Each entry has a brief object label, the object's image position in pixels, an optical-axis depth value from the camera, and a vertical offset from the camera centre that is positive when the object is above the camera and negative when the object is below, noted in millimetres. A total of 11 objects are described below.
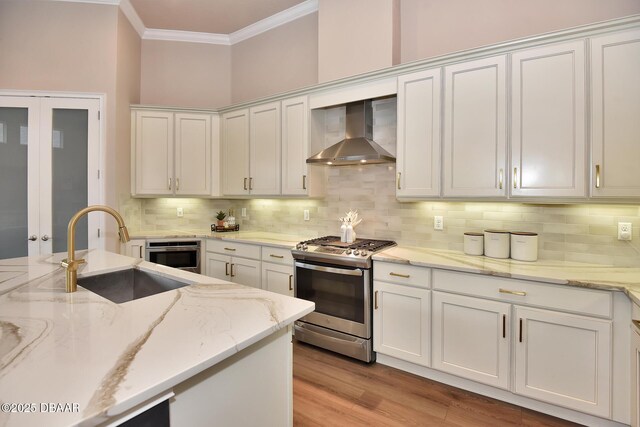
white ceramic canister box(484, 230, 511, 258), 2473 -239
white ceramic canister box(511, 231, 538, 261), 2363 -247
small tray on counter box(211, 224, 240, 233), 4125 -222
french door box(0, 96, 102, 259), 3375 +412
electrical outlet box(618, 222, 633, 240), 2186 -120
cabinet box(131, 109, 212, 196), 3910 +701
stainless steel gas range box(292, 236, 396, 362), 2666 -704
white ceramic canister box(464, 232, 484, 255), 2605 -252
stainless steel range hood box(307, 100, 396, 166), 2850 +599
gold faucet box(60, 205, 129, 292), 1456 -234
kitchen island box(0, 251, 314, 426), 715 -396
